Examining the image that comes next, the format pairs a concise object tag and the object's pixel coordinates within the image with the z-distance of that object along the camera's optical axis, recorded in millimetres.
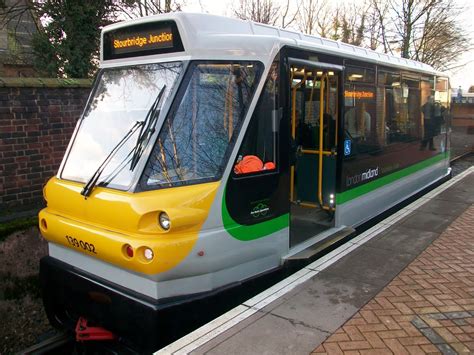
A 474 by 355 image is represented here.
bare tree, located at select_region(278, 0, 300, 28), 25203
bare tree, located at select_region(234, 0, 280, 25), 24094
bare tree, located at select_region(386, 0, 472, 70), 22656
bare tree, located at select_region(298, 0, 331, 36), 26781
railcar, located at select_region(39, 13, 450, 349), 3400
